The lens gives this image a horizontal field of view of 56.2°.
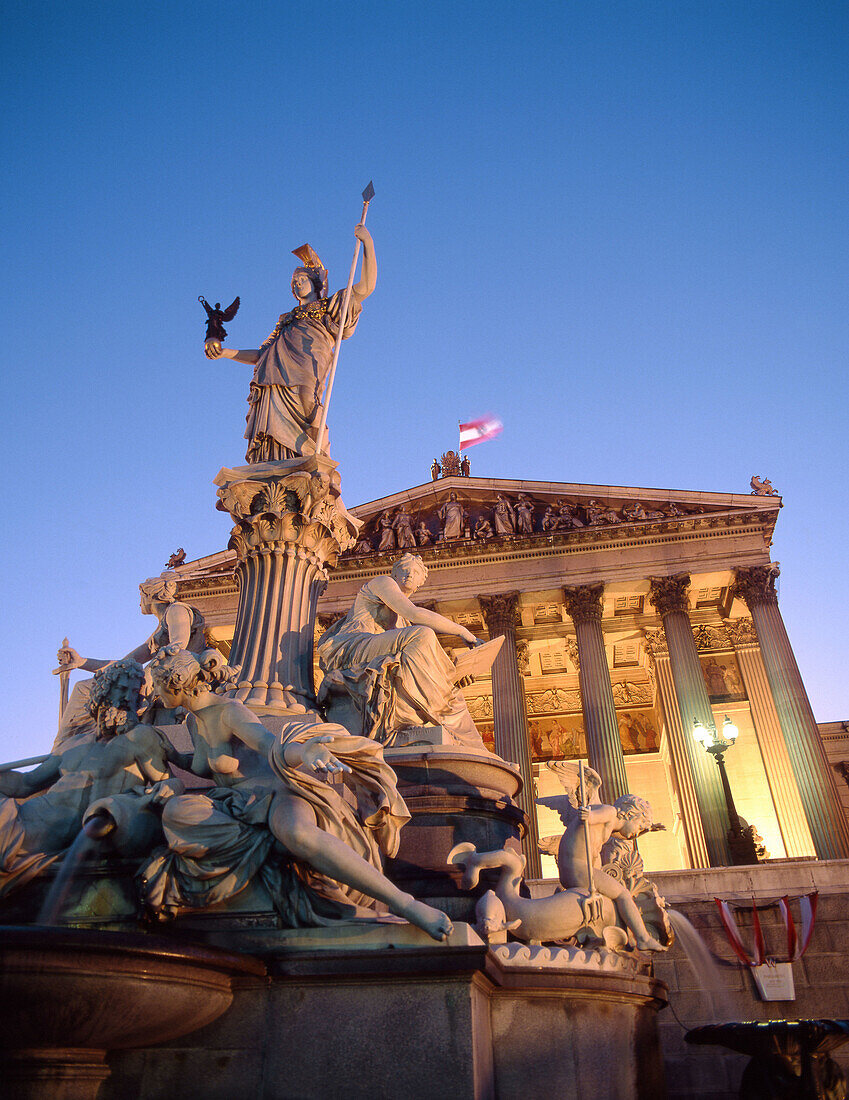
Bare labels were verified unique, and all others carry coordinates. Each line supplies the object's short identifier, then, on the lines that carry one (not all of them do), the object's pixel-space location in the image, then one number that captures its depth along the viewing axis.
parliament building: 22.50
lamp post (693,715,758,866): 13.65
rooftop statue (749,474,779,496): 27.62
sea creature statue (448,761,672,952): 4.64
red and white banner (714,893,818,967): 11.80
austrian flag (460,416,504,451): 30.64
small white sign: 11.42
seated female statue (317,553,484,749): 6.01
